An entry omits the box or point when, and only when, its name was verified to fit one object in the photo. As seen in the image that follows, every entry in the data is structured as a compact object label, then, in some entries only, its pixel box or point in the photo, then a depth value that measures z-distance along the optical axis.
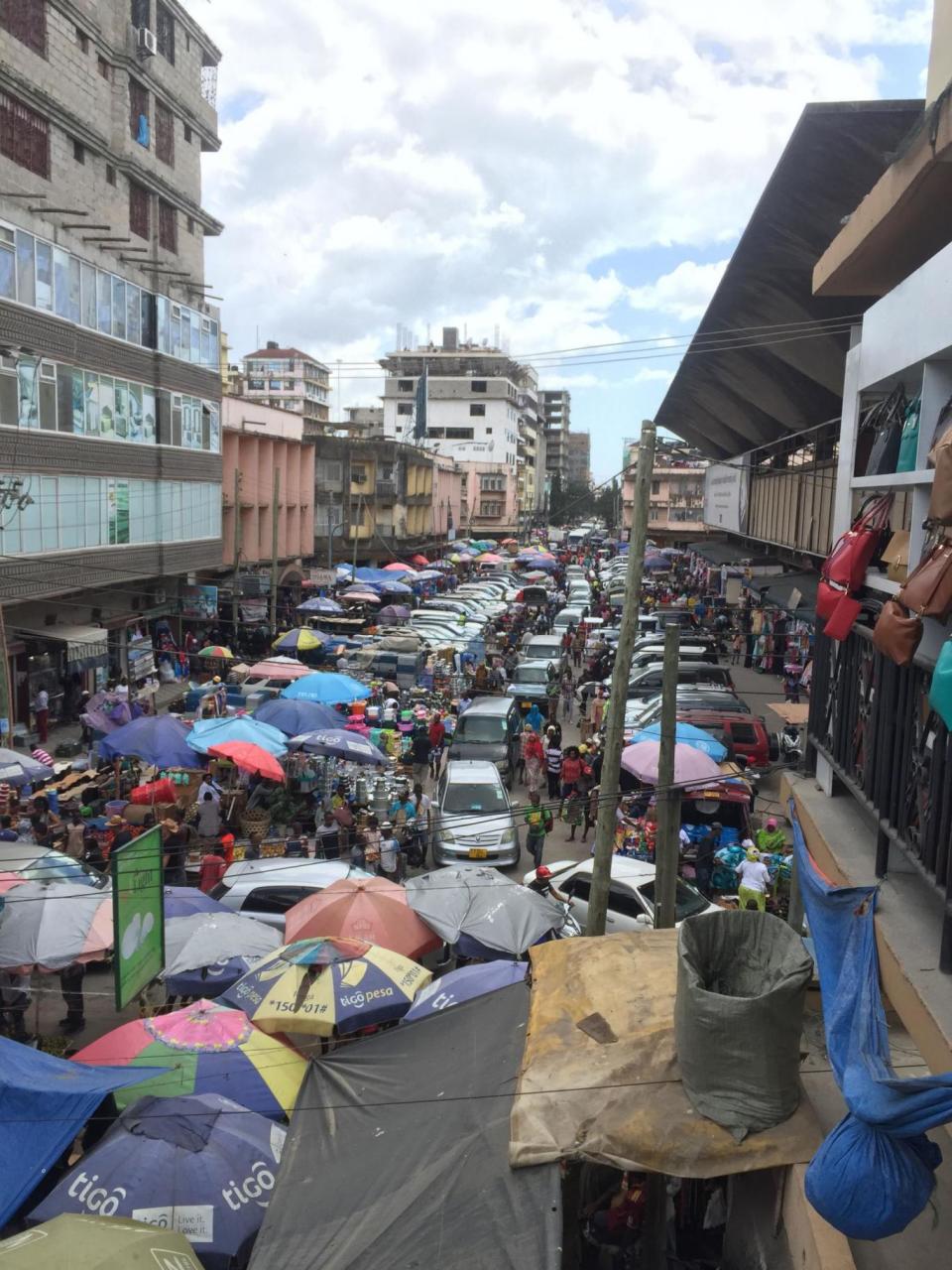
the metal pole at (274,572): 27.64
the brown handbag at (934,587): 5.16
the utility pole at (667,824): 11.68
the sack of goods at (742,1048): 5.33
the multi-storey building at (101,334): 20.91
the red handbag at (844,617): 7.35
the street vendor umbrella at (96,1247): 5.80
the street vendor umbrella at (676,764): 15.87
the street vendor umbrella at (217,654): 24.48
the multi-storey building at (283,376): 121.56
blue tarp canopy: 7.09
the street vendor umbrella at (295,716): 17.72
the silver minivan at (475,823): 15.88
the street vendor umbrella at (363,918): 10.98
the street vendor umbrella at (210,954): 10.31
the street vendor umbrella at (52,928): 10.02
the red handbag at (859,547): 7.32
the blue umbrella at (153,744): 15.70
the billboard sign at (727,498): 31.33
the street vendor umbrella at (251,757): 15.21
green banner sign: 8.91
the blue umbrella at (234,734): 15.64
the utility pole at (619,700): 10.47
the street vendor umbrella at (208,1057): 8.05
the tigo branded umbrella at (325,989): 9.11
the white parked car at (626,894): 12.74
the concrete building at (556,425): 154.50
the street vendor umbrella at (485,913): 11.00
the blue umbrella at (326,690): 19.52
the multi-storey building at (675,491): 69.88
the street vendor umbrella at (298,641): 25.27
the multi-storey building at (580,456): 183.50
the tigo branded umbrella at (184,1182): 6.79
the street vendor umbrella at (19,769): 13.79
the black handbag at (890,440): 7.35
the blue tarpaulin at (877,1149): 3.85
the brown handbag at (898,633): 5.58
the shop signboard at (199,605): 30.79
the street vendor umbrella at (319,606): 30.14
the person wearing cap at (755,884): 12.82
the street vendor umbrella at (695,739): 17.70
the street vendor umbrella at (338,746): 16.59
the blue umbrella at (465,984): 9.18
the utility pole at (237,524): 29.00
